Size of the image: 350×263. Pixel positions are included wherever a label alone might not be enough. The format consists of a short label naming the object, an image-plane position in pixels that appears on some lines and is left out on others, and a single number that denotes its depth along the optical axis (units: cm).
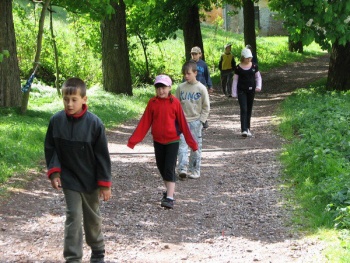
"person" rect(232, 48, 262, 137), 1449
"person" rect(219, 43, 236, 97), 2386
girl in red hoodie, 894
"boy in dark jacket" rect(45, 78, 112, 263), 603
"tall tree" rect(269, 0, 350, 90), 1777
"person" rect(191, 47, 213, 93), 1455
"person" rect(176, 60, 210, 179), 1038
